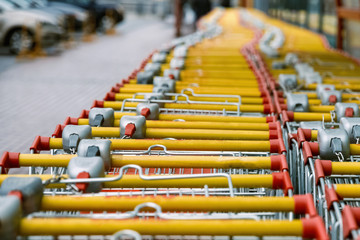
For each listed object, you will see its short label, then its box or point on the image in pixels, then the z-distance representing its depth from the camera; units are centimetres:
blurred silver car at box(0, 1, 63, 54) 1237
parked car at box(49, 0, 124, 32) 2023
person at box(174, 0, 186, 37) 1628
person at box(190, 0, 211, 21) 2180
